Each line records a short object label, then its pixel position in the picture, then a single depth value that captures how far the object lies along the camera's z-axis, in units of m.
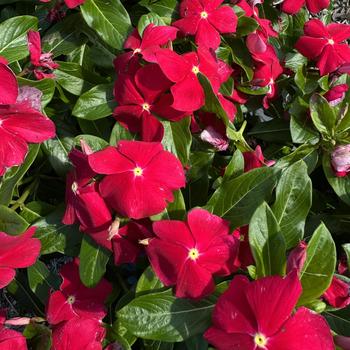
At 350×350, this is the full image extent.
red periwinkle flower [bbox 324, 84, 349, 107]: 0.27
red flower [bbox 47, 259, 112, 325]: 0.23
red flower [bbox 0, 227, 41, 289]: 0.20
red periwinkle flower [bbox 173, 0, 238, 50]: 0.26
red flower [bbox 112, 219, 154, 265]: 0.22
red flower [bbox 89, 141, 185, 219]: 0.21
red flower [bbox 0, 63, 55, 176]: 0.21
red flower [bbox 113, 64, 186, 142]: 0.23
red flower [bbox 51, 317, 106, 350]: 0.20
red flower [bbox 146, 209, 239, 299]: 0.20
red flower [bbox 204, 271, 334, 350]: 0.17
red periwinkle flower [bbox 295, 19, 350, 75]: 0.28
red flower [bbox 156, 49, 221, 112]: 0.22
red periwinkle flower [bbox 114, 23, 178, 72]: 0.24
